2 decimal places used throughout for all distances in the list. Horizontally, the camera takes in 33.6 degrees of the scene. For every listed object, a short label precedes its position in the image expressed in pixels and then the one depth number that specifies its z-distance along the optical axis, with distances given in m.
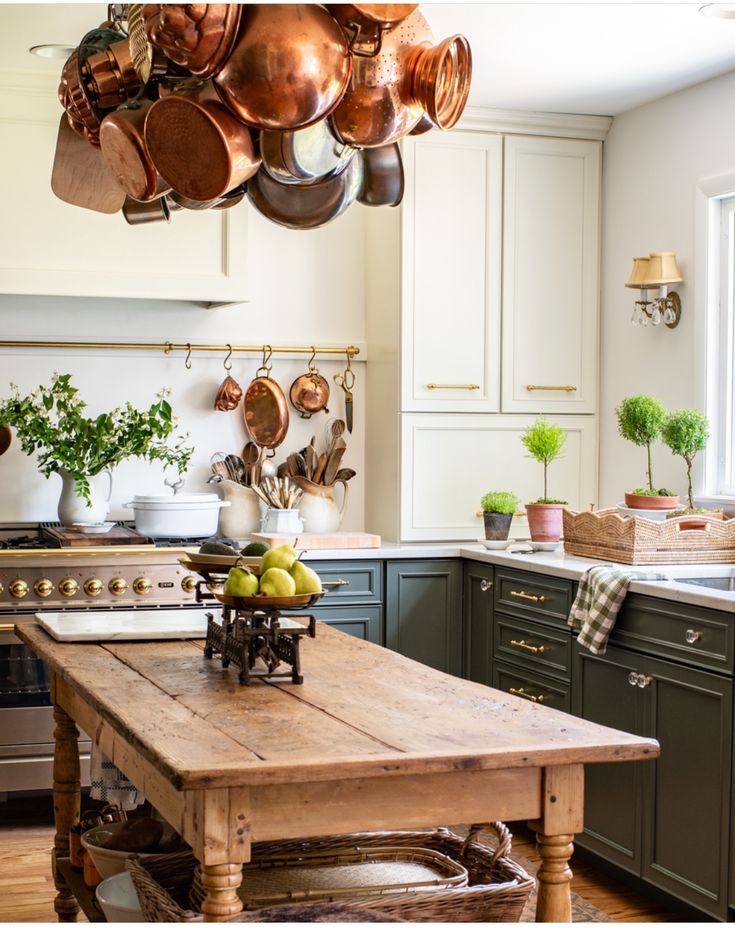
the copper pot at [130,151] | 2.31
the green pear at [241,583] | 2.38
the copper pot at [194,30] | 1.97
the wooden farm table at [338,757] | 1.78
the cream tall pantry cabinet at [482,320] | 4.70
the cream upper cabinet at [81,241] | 4.32
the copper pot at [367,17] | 2.05
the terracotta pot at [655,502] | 4.06
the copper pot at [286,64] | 2.01
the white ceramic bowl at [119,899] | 2.49
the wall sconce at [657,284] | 4.38
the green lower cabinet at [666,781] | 3.12
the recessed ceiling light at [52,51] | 4.06
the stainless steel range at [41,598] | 4.12
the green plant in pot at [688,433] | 4.09
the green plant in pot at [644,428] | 4.09
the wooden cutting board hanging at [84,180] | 2.79
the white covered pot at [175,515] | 4.39
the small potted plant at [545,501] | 4.38
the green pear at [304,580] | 2.40
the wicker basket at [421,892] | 2.15
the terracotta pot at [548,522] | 4.38
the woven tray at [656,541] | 3.84
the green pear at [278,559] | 2.43
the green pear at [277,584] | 2.37
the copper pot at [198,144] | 2.18
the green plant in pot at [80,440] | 4.36
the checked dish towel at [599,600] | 3.50
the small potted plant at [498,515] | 4.48
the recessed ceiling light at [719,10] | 3.58
